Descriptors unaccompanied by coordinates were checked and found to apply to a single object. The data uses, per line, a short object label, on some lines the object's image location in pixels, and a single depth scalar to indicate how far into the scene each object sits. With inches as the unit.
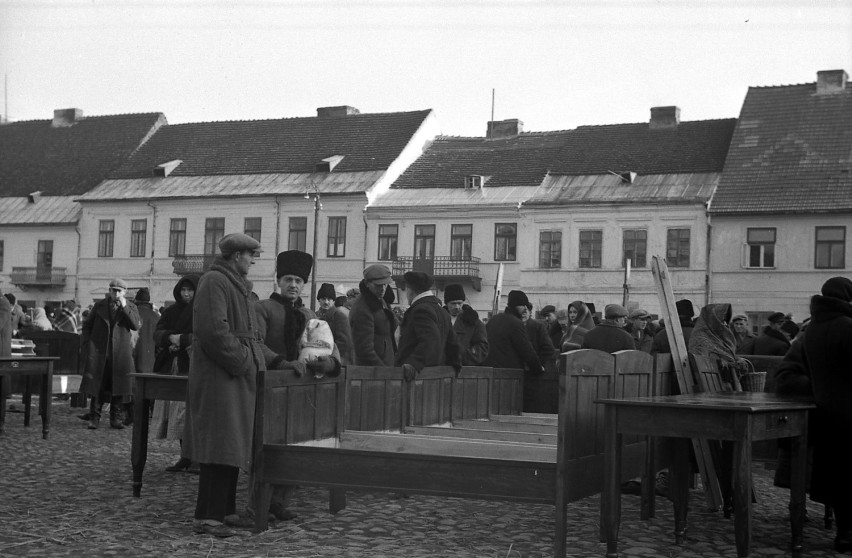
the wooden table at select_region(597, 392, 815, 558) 274.5
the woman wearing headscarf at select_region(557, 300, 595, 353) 591.8
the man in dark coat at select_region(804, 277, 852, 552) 313.4
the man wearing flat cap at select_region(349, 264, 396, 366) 413.4
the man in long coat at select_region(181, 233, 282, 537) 302.2
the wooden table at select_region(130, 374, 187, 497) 367.2
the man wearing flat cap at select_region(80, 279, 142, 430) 617.6
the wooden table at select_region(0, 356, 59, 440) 542.3
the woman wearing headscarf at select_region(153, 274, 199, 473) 418.6
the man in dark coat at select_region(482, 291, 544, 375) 486.9
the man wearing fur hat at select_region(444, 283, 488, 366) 479.5
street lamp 1667.0
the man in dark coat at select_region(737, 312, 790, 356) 565.9
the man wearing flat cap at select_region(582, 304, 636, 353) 450.6
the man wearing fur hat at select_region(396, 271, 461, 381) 405.1
